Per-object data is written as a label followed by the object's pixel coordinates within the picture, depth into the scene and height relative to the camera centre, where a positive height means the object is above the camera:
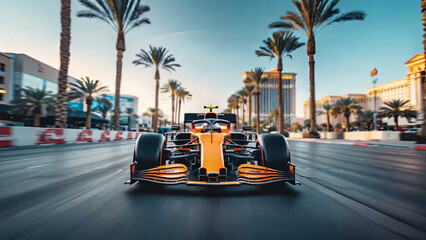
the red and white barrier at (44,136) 10.30 -0.62
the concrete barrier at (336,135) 25.53 -0.68
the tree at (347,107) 42.67 +4.60
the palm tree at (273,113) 70.50 +5.26
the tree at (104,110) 53.22 +4.11
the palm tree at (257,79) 36.22 +8.83
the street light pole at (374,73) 34.39 +9.67
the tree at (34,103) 26.20 +2.86
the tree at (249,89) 43.78 +8.22
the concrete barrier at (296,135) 30.26 -0.99
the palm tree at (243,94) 47.91 +7.78
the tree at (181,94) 46.53 +7.77
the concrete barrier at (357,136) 22.05 -0.66
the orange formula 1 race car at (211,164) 2.94 -0.56
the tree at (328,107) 53.88 +5.75
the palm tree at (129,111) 74.25 +5.55
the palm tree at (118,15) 18.22 +10.11
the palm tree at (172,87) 43.08 +8.30
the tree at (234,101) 55.84 +7.65
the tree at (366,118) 52.22 +2.97
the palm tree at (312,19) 19.75 +10.97
